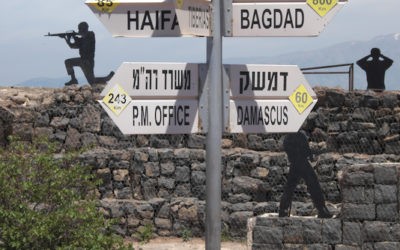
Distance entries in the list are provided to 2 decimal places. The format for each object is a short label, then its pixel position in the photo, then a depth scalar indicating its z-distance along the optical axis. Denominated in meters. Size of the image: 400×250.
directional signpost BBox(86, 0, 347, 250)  4.40
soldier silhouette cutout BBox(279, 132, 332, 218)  11.09
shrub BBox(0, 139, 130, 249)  8.32
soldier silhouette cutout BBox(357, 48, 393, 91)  14.29
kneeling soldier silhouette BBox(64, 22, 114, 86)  15.51
